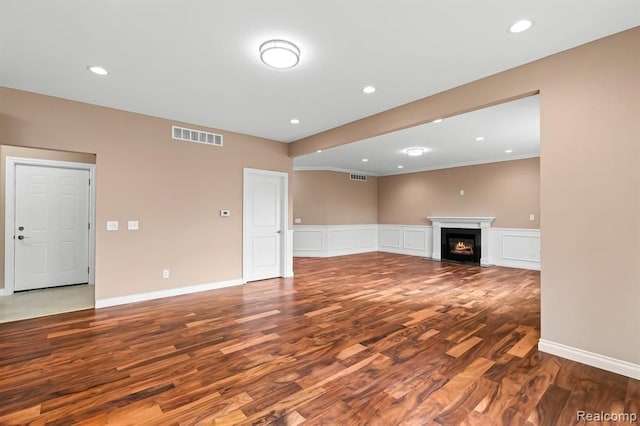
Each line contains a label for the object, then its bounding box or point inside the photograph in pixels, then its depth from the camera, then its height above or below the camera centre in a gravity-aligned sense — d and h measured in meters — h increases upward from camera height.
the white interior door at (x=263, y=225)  5.43 -0.20
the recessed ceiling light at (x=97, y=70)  2.92 +1.51
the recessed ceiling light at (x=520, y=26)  2.21 +1.49
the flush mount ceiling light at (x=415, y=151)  6.33 +1.44
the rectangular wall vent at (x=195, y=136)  4.61 +1.32
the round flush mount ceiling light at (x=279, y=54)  2.48 +1.43
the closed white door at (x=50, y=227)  4.69 -0.20
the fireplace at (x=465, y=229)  7.40 -0.38
